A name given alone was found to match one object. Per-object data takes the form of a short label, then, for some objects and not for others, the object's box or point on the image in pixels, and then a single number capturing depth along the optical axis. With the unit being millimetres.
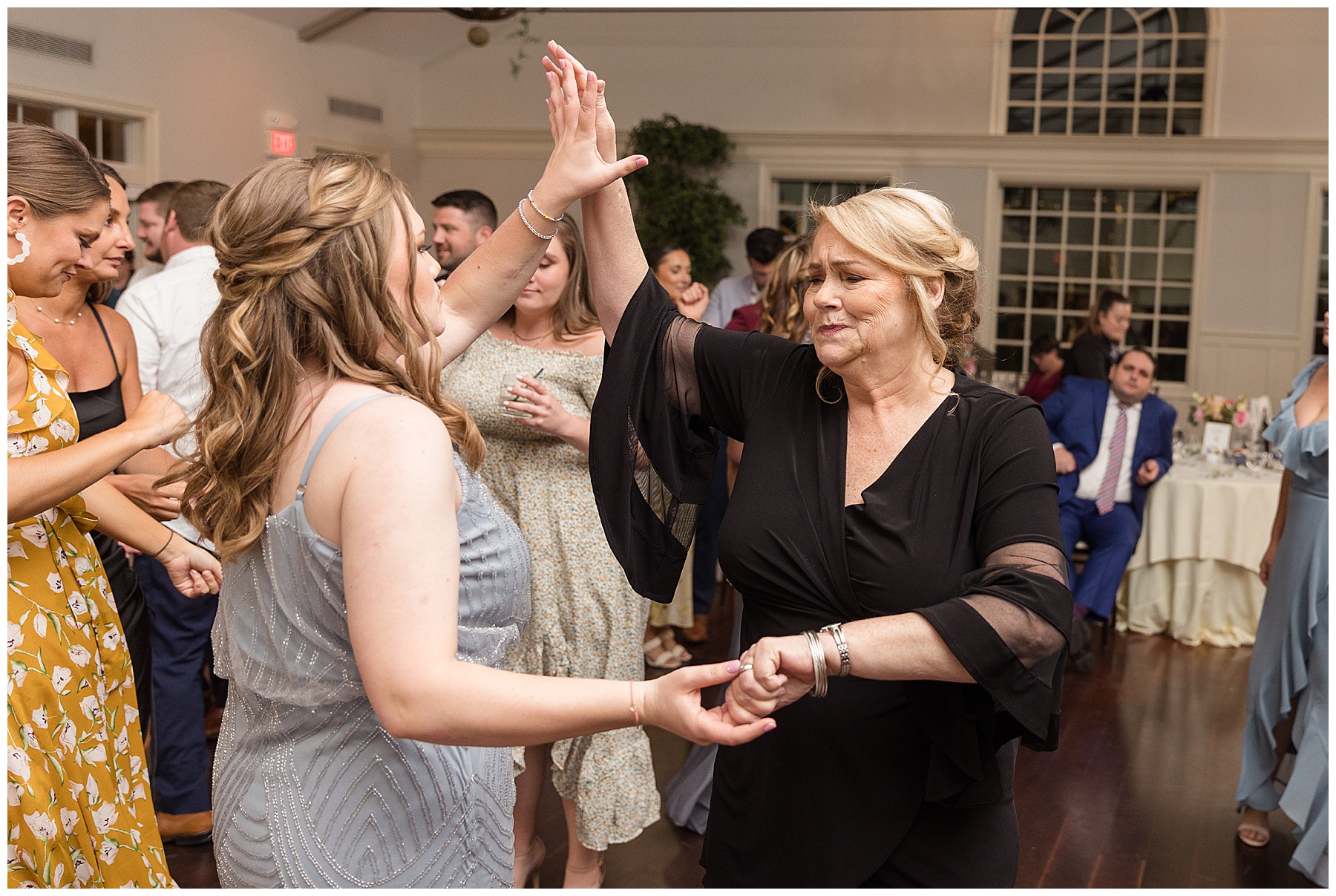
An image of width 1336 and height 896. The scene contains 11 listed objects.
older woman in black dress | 1542
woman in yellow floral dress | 1756
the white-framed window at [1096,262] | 10023
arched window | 9688
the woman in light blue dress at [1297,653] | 3062
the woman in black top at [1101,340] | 5547
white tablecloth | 5480
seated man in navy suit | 5414
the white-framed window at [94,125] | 6910
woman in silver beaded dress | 1146
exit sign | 6477
